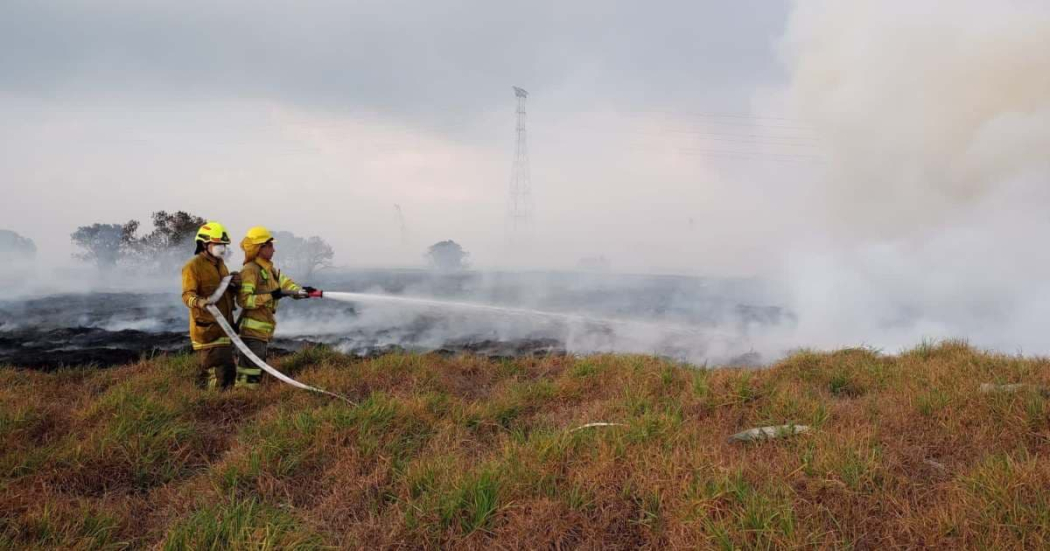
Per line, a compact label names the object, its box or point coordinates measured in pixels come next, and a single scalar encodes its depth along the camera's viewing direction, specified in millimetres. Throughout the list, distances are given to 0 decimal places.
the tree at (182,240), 41000
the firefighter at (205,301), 6793
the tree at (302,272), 59531
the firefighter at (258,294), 7176
